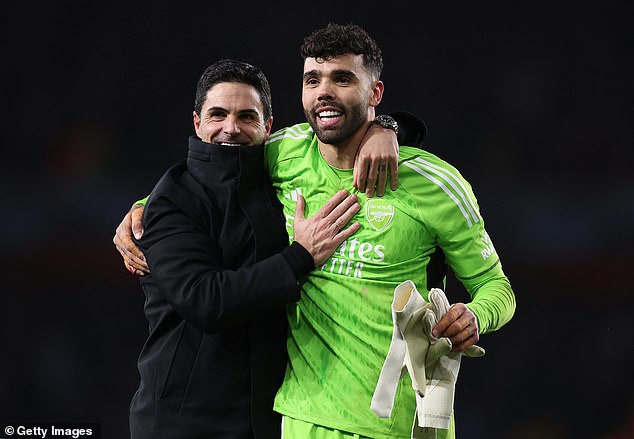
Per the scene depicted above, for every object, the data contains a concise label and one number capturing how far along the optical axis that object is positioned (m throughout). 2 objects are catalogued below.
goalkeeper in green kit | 11.25
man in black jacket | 11.25
